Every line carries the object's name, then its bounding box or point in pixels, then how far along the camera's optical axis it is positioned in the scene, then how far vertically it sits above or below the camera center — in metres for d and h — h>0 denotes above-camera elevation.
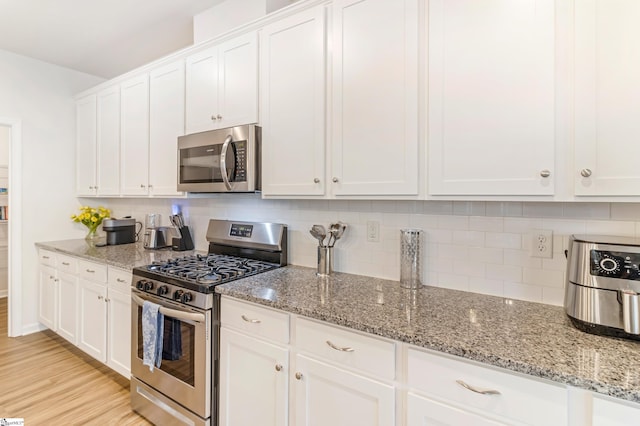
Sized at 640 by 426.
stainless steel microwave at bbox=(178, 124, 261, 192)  1.98 +0.33
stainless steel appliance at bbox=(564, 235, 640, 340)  1.00 -0.24
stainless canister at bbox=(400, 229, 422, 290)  1.66 -0.25
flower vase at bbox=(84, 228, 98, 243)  3.45 -0.27
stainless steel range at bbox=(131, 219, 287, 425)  1.69 -0.61
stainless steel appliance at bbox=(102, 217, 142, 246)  3.07 -0.19
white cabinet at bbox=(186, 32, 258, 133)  2.03 +0.83
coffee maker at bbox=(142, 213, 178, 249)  2.88 -0.23
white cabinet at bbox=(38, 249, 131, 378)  2.29 -0.77
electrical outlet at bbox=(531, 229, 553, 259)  1.43 -0.14
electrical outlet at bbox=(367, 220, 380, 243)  1.89 -0.12
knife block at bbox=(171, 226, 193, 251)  2.78 -0.26
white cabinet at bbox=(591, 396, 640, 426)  0.81 -0.51
